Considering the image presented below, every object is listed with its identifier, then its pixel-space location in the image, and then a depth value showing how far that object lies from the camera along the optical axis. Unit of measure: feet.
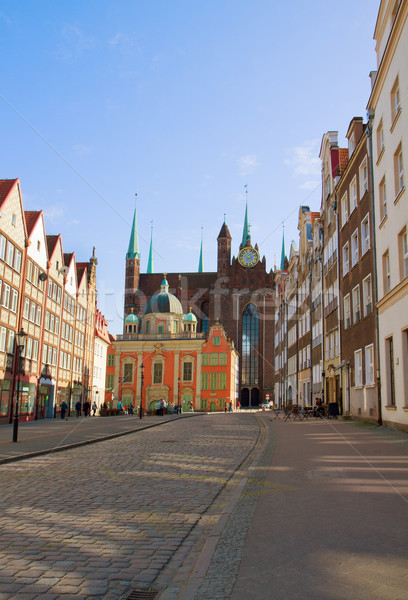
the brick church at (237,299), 303.89
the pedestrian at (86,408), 151.86
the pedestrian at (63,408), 127.34
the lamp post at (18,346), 58.11
